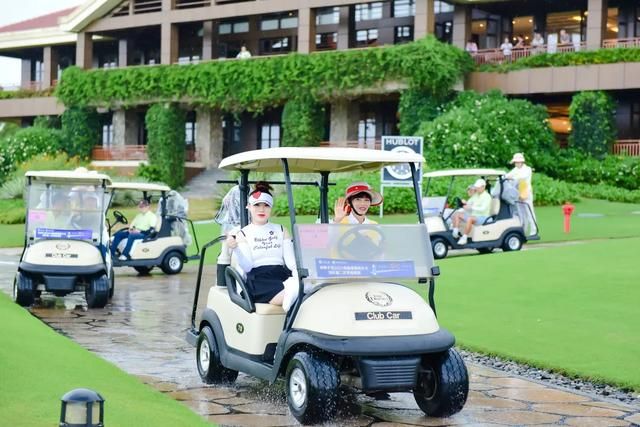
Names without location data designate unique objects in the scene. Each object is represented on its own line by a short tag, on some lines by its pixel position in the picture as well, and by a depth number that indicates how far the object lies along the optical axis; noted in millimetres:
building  35719
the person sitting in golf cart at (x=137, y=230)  16672
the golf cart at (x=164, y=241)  16609
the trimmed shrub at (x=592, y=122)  33625
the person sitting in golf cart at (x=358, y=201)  7637
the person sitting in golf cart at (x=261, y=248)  7391
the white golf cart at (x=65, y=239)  11961
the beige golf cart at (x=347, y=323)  6367
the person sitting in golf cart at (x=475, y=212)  18469
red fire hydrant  21406
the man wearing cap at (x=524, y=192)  19188
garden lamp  4027
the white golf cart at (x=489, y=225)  18453
